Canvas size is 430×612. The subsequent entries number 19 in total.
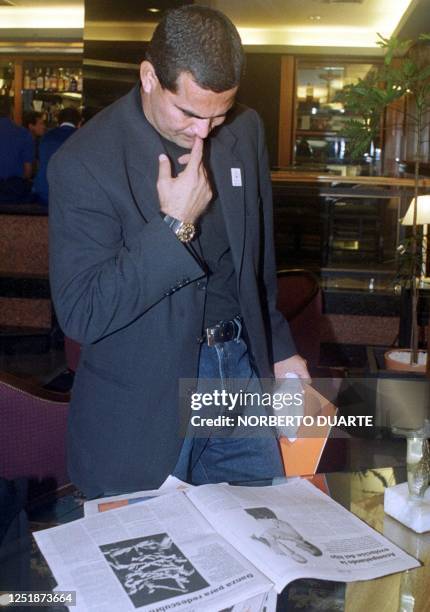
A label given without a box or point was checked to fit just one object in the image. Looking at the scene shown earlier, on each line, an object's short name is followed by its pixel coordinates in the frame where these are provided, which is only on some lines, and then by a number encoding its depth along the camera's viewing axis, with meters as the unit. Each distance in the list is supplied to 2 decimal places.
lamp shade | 4.20
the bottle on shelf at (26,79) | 10.29
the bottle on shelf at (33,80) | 10.27
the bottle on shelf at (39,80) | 10.20
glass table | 1.11
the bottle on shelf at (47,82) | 10.22
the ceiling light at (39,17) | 9.56
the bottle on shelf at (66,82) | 10.19
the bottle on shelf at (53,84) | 10.21
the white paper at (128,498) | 1.31
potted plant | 3.96
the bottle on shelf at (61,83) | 10.19
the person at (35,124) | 9.48
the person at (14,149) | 7.09
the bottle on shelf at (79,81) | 10.11
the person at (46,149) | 6.16
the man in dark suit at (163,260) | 1.41
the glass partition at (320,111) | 9.72
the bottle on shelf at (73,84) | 10.15
